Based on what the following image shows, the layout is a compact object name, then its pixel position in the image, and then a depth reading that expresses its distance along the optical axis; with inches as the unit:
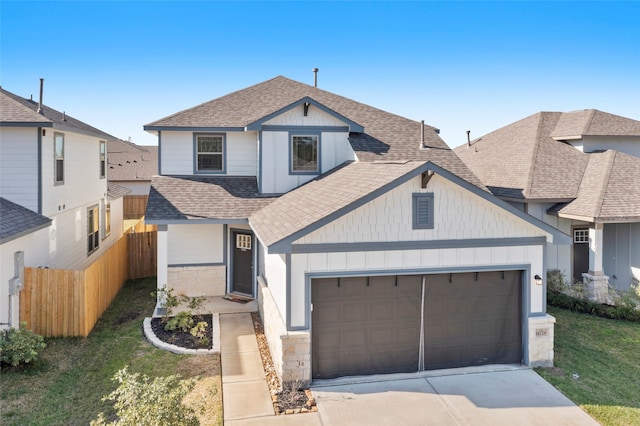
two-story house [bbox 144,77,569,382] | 333.4
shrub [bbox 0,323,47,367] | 338.0
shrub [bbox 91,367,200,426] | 201.5
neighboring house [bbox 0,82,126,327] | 414.6
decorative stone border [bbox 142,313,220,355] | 391.9
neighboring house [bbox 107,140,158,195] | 1392.7
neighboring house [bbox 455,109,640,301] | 550.9
